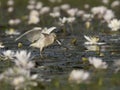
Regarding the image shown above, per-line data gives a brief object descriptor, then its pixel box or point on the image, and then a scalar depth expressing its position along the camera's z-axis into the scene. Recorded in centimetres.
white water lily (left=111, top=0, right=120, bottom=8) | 3247
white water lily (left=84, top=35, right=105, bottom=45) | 1647
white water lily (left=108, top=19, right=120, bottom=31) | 1936
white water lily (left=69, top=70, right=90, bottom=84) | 987
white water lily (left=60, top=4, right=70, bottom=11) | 3229
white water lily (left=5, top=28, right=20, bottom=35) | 2346
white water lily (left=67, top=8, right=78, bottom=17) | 2848
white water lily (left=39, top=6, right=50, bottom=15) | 3128
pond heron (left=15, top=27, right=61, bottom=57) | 1434
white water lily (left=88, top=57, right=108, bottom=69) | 1075
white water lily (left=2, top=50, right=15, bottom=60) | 1372
